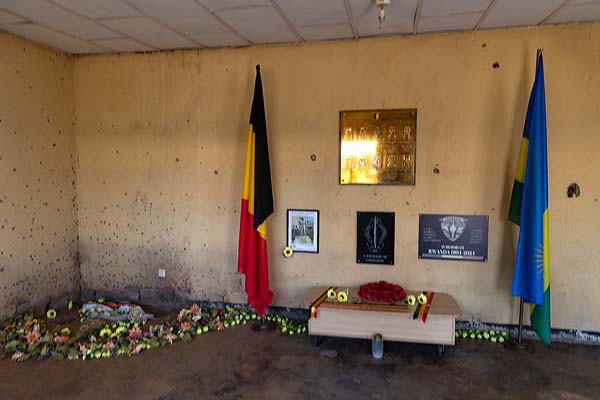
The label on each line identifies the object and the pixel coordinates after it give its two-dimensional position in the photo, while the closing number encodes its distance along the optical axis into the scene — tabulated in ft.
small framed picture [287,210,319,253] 11.87
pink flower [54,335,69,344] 10.27
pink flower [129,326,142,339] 10.71
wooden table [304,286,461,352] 9.57
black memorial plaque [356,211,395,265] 11.39
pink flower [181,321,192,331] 11.16
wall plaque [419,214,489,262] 10.83
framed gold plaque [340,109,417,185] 11.09
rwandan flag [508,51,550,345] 9.41
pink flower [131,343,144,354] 10.07
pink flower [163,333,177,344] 10.67
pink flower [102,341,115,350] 10.06
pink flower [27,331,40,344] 10.20
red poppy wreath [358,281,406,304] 10.27
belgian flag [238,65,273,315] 11.15
